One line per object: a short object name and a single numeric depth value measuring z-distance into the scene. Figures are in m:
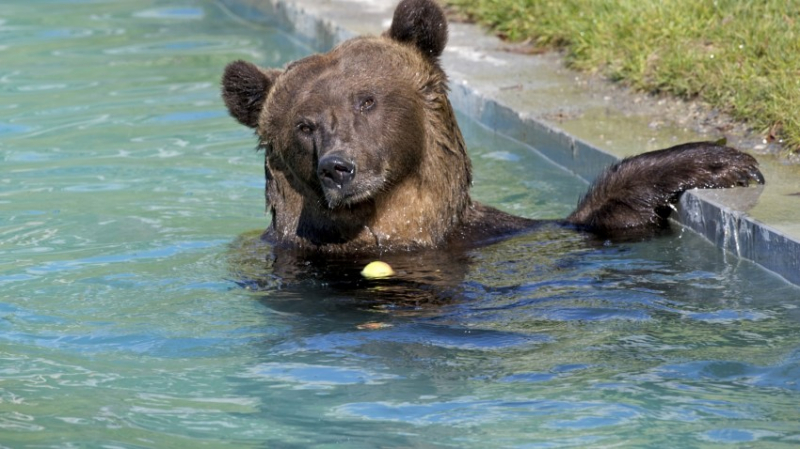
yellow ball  12.83
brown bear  12.81
